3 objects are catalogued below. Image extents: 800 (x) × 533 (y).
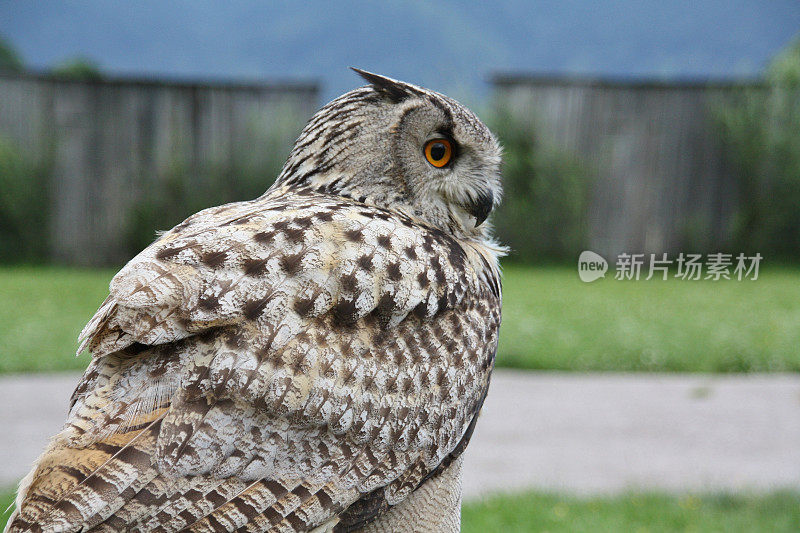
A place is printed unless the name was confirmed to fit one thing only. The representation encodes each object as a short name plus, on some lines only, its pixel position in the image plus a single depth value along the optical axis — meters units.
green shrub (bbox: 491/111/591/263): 13.80
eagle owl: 1.95
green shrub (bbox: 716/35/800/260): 13.77
